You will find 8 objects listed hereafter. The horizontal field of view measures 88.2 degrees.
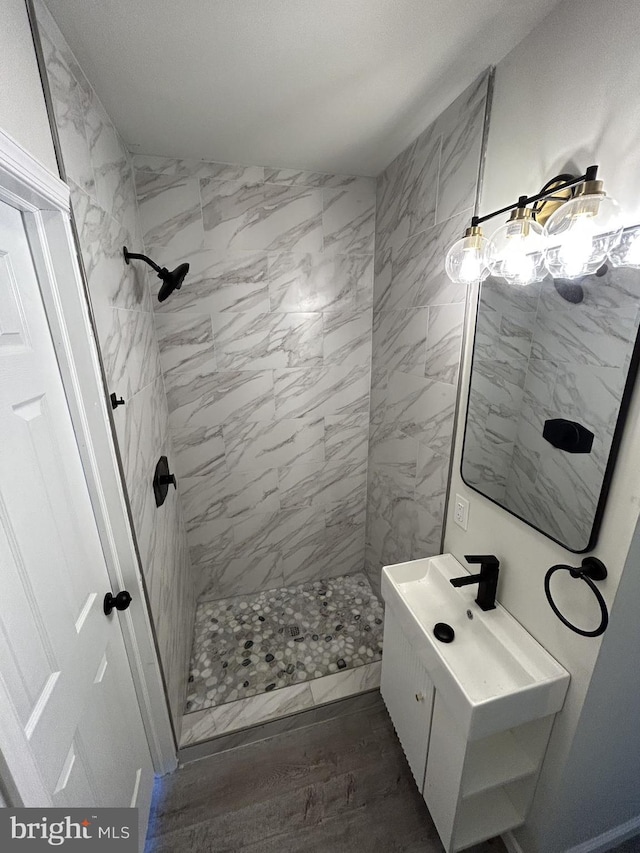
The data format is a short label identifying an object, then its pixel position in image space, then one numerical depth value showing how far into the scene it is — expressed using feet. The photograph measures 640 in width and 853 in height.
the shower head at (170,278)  4.73
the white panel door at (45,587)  2.15
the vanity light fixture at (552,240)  2.50
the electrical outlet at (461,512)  4.53
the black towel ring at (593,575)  2.79
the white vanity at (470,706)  3.14
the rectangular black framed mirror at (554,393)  2.67
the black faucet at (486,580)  3.88
